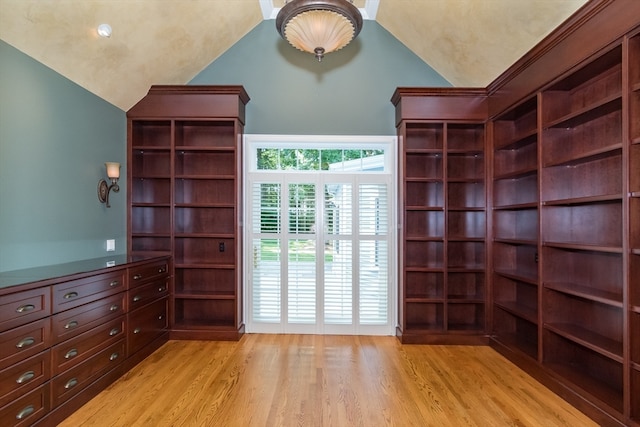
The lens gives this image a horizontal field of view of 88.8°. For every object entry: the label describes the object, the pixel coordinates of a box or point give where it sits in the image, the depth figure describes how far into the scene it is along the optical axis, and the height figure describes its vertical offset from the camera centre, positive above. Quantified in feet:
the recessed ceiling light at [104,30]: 8.70 +5.04
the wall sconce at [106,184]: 10.66 +1.19
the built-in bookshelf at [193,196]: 12.01 +0.87
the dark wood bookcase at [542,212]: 6.76 +0.18
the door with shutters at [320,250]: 12.64 -1.26
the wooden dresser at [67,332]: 6.11 -2.63
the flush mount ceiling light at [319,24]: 7.52 +4.81
